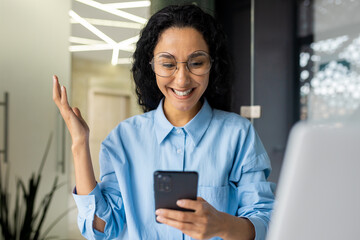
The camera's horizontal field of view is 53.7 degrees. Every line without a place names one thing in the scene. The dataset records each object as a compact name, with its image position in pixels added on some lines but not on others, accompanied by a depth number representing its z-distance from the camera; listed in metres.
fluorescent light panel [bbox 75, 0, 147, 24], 2.59
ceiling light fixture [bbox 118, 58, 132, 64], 2.72
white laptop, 0.28
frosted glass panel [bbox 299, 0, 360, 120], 3.15
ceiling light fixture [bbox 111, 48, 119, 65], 2.70
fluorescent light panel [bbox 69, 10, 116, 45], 2.62
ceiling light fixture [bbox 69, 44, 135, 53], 2.66
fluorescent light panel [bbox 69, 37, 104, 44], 2.65
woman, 1.09
